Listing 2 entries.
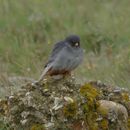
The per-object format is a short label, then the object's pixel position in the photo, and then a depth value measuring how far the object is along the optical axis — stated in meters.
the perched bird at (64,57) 15.83
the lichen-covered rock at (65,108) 14.81
